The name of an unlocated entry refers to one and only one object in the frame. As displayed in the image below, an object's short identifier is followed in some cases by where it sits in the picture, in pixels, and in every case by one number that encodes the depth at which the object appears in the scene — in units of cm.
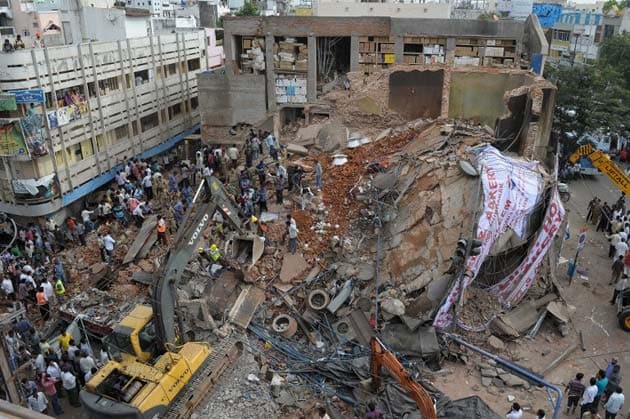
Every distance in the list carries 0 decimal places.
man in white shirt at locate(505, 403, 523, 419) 995
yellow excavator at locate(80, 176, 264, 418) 973
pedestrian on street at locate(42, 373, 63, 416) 1147
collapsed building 1305
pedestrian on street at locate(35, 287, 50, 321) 1477
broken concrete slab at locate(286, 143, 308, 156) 2140
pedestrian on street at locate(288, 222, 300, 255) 1512
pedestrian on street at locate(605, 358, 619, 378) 1123
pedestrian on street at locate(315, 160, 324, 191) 1795
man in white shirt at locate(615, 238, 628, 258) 1567
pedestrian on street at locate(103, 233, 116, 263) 1625
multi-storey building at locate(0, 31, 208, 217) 1994
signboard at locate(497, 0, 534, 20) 6306
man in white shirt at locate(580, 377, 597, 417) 1049
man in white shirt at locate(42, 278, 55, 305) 1483
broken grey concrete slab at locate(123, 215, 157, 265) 1622
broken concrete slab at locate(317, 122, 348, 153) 2177
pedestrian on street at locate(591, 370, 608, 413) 1077
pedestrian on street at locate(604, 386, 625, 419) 1035
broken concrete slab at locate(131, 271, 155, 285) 1523
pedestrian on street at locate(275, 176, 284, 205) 1747
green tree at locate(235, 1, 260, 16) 4959
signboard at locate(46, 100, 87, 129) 2120
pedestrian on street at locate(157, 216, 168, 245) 1588
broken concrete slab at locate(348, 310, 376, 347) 1306
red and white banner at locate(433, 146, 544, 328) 1281
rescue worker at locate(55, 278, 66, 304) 1523
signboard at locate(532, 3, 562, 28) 5297
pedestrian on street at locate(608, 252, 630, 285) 1534
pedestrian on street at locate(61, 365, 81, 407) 1159
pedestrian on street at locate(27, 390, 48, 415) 1120
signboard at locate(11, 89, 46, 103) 1956
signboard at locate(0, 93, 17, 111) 1928
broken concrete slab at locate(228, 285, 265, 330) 1346
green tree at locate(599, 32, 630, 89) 3175
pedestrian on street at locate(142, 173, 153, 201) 1950
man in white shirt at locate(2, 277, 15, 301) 1507
